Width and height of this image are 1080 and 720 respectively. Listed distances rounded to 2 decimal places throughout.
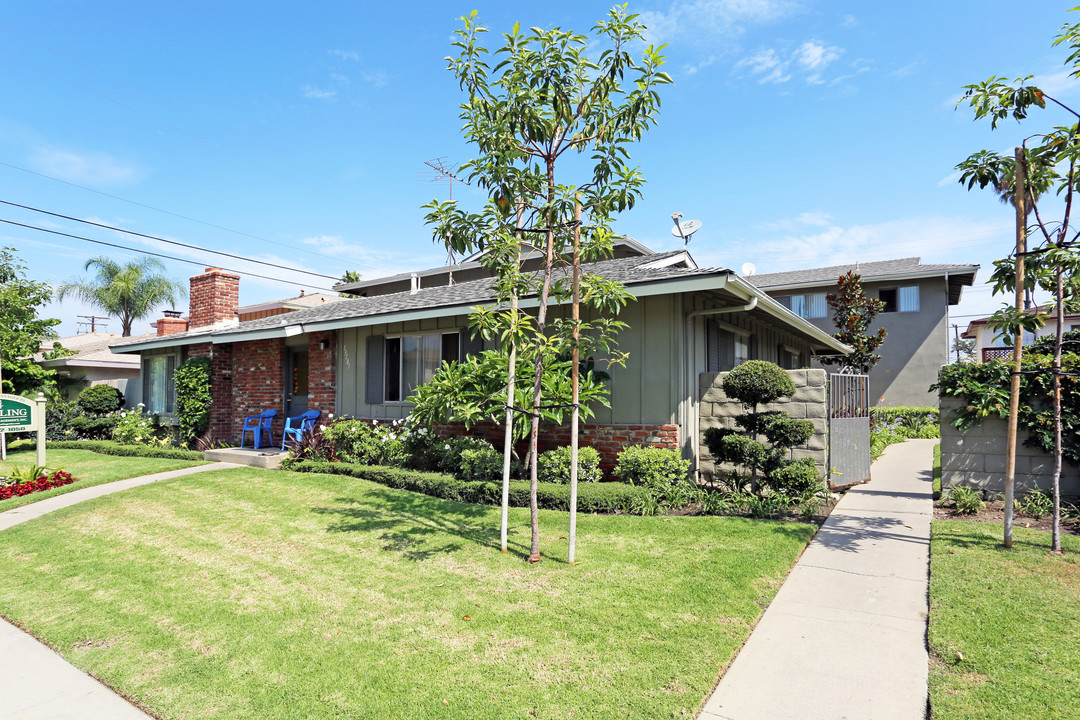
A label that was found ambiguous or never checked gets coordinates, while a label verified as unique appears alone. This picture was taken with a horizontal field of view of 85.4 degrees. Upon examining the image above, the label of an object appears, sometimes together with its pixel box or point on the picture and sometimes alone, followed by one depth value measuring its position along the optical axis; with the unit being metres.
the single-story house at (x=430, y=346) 8.54
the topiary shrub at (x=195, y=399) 14.59
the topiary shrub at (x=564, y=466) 8.16
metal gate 8.34
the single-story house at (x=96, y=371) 19.61
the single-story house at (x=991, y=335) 16.69
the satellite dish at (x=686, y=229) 13.35
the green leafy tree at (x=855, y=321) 18.73
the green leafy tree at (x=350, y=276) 32.58
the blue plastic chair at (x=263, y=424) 13.39
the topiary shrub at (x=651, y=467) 7.94
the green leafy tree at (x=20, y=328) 15.88
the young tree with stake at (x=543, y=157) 5.24
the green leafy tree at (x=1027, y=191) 5.31
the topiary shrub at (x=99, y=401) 18.02
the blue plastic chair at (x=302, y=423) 12.47
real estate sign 10.38
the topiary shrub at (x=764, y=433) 7.40
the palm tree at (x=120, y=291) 40.72
